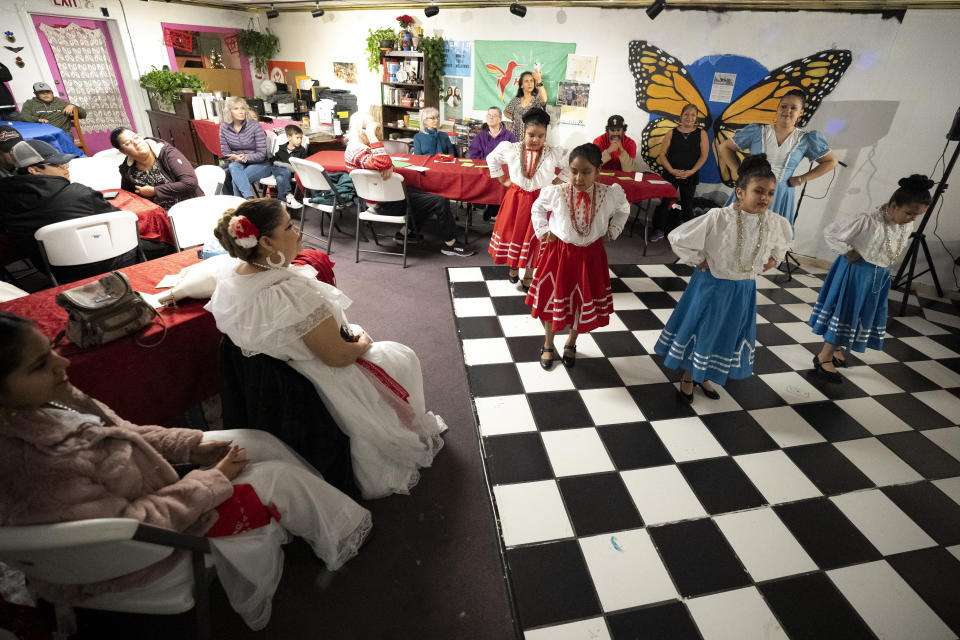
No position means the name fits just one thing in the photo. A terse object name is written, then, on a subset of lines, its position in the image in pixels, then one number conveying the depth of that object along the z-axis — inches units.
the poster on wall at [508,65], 237.5
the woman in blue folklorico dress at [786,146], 146.3
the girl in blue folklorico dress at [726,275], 89.9
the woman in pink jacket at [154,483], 39.5
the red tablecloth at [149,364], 62.7
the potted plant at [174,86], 282.4
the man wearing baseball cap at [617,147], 212.2
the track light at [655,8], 180.5
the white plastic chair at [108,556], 37.2
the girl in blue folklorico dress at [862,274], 101.8
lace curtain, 281.0
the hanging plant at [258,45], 354.3
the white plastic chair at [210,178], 144.9
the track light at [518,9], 223.7
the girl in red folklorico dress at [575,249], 101.8
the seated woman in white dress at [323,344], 62.1
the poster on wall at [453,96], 271.9
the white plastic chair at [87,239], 94.9
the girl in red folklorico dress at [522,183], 134.9
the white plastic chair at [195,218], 111.6
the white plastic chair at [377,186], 155.3
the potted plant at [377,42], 271.1
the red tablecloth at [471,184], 176.7
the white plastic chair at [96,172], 141.3
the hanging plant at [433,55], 262.1
